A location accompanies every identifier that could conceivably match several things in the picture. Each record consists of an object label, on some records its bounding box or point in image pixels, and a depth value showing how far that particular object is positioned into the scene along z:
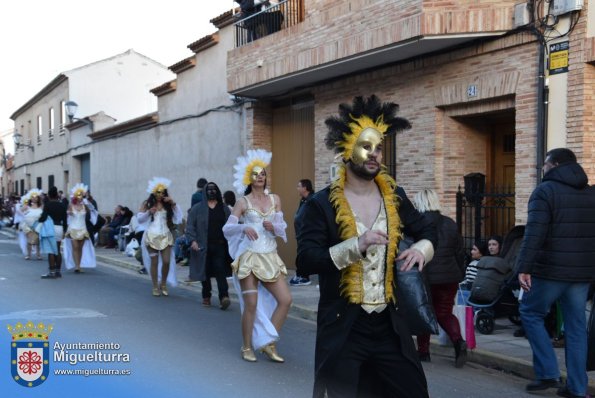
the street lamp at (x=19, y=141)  43.38
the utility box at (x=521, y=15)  10.21
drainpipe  10.00
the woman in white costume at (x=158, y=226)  12.09
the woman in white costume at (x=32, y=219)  19.27
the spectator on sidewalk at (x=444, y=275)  7.38
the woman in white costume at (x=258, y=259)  7.49
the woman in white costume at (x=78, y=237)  16.03
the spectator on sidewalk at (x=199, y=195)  14.95
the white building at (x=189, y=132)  18.77
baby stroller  8.71
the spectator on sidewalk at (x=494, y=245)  9.80
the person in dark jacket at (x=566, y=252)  5.92
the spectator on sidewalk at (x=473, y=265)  9.70
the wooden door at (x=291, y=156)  16.17
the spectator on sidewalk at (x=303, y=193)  12.58
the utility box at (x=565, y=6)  9.48
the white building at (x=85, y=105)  33.12
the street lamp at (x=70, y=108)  29.61
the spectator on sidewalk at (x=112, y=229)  23.52
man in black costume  3.80
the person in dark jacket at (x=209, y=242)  10.88
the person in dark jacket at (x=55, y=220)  14.76
